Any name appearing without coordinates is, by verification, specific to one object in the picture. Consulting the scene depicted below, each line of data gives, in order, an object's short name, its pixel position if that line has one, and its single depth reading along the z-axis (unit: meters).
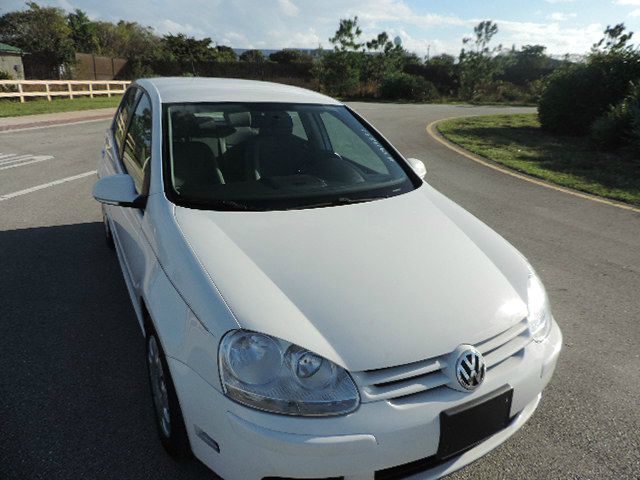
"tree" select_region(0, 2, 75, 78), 43.81
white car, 1.69
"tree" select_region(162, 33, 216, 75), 39.09
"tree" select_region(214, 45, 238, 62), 43.78
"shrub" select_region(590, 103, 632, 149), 11.02
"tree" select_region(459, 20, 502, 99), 36.03
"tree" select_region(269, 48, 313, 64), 56.69
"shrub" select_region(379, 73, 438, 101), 32.00
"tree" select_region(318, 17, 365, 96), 34.22
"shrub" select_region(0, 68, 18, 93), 20.79
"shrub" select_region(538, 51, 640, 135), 12.98
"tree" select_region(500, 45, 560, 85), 41.50
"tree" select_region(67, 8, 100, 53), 47.53
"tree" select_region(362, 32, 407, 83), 36.62
